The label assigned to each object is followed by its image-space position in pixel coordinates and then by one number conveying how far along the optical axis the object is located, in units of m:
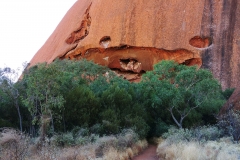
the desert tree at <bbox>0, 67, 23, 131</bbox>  16.06
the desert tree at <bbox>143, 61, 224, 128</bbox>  18.41
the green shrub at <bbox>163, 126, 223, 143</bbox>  13.54
